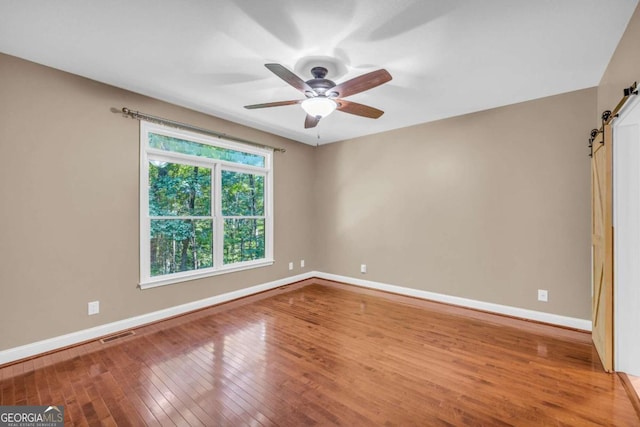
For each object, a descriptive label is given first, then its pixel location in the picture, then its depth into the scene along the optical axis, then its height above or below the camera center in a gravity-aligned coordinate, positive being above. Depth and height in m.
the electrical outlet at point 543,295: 3.22 -0.92
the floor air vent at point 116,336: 2.83 -1.25
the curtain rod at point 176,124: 3.11 +1.13
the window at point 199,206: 3.35 +0.13
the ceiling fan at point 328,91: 2.11 +1.04
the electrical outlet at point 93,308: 2.84 -0.94
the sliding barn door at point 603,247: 2.21 -0.27
